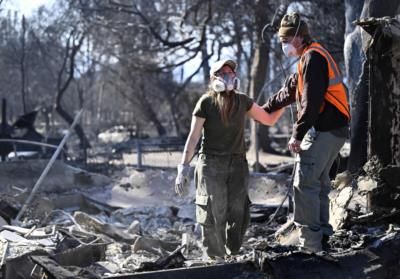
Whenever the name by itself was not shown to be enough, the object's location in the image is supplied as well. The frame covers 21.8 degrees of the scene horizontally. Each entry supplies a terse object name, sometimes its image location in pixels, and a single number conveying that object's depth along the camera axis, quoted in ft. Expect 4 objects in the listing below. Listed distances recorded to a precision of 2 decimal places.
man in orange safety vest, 26.24
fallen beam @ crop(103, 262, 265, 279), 21.41
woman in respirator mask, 28.38
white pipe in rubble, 41.81
